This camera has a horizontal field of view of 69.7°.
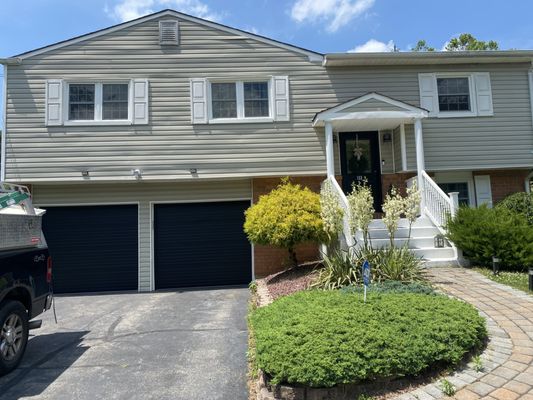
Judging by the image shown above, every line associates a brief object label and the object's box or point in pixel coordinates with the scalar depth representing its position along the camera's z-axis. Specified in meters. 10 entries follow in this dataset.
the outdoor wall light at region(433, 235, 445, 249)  8.16
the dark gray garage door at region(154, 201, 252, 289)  10.23
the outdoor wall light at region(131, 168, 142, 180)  9.48
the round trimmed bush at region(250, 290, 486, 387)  3.30
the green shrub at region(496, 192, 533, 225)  8.16
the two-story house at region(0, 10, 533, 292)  9.60
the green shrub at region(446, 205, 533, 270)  7.08
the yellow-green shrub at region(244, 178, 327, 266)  7.79
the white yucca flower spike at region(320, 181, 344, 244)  7.28
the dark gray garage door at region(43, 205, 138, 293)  10.03
